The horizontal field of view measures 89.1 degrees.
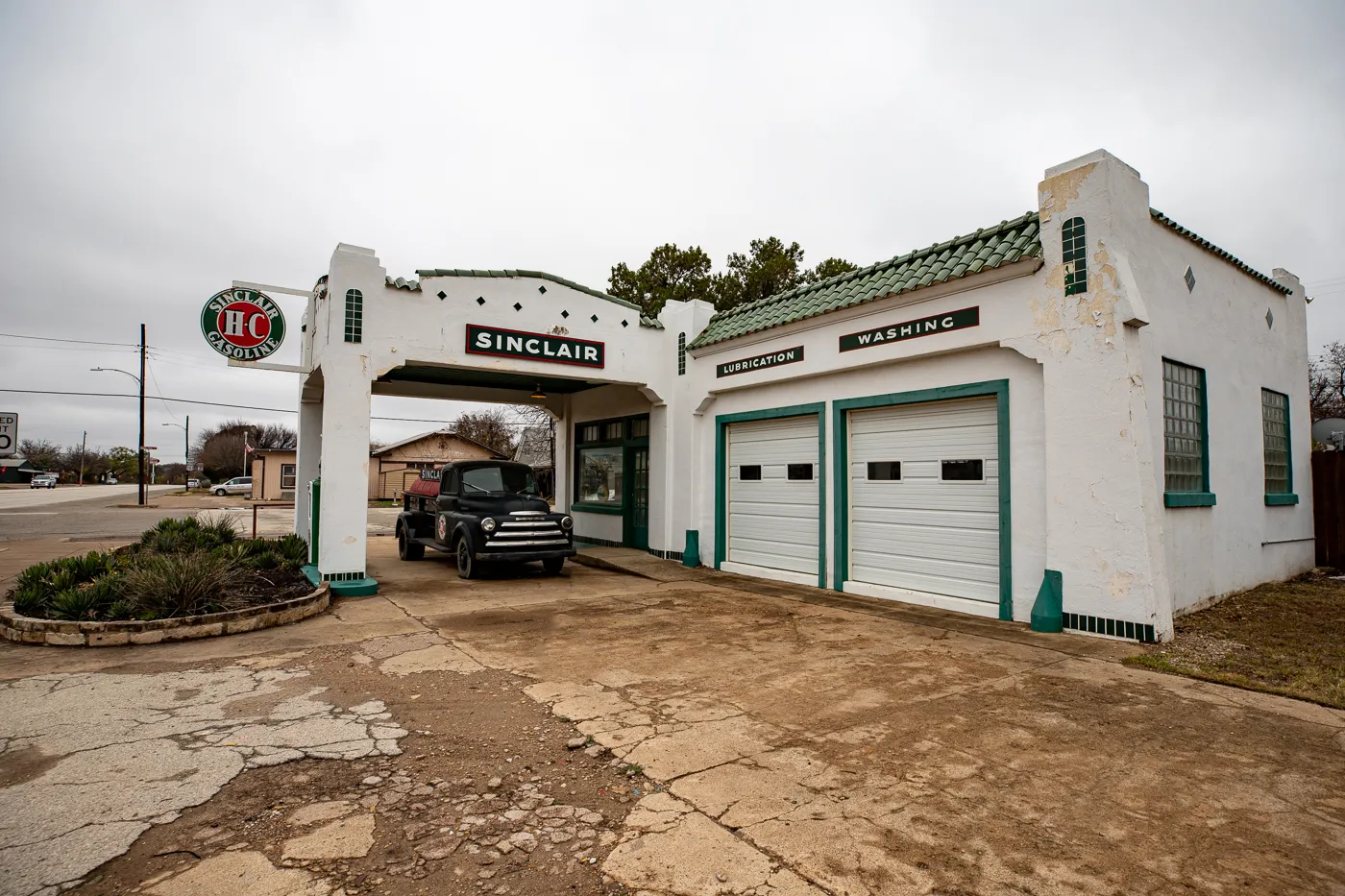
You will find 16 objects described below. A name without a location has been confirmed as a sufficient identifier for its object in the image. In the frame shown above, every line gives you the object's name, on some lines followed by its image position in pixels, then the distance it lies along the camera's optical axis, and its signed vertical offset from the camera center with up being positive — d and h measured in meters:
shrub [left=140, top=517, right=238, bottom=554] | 10.16 -1.01
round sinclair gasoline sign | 9.69 +2.13
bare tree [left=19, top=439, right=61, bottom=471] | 96.38 +2.64
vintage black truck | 10.81 -0.78
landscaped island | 6.97 -1.25
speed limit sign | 9.41 +0.53
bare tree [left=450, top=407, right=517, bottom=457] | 57.25 +3.73
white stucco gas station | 7.00 +0.91
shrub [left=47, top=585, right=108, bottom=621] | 6.82 -1.34
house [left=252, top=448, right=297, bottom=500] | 40.34 +0.06
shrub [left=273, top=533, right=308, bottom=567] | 9.97 -1.15
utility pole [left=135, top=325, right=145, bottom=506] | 36.34 +0.11
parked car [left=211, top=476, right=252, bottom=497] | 48.44 -1.04
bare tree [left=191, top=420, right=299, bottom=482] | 80.56 +3.87
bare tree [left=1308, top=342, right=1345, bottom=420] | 37.34 +4.83
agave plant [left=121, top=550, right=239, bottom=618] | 7.10 -1.22
